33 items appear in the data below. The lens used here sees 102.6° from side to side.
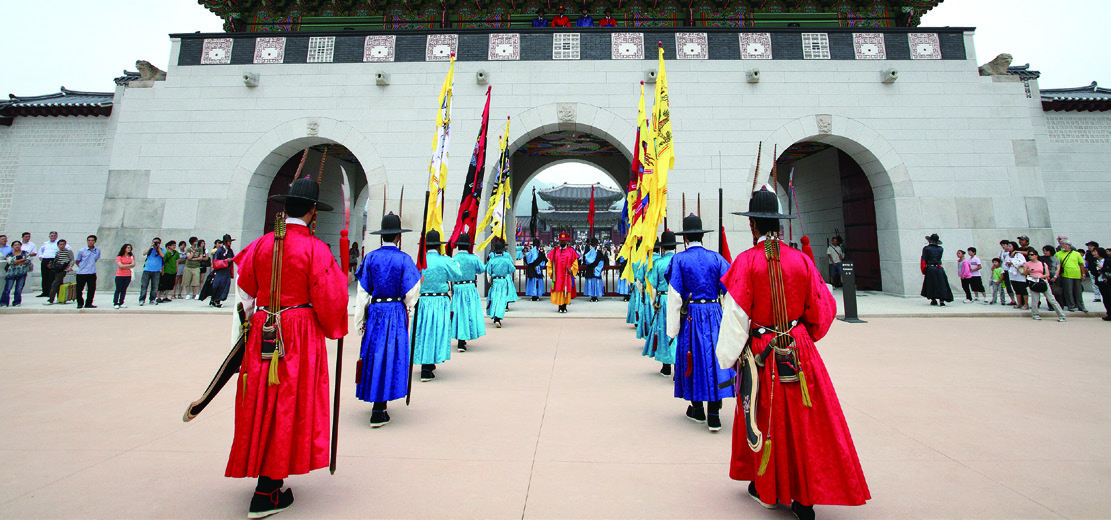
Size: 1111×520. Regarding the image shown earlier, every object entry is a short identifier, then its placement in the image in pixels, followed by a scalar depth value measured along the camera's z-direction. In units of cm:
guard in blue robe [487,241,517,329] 796
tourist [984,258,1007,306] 948
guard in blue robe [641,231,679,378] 440
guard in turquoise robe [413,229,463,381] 447
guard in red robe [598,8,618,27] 1302
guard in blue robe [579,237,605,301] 1238
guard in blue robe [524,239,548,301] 1212
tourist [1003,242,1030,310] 846
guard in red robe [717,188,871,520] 193
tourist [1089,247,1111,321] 770
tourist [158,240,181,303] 1002
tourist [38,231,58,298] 994
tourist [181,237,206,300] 1026
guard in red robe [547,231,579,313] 979
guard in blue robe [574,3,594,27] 1323
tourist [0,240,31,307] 888
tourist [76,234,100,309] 872
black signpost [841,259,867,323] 809
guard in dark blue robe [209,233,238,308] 945
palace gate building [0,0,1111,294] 1054
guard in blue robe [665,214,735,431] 327
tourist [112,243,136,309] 902
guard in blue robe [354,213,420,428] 346
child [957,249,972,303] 975
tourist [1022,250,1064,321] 785
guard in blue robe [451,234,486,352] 579
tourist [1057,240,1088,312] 831
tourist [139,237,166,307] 951
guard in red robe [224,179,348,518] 204
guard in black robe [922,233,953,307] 920
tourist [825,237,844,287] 1252
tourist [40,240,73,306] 916
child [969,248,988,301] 965
